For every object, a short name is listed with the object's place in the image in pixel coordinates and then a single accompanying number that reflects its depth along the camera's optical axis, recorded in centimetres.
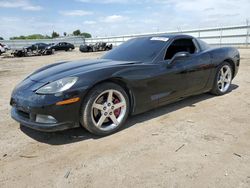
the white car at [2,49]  2515
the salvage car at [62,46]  3039
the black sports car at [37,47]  2580
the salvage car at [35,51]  2345
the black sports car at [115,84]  294
